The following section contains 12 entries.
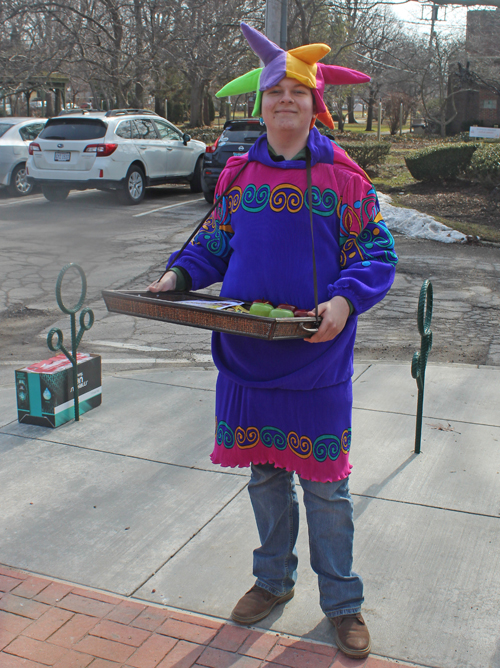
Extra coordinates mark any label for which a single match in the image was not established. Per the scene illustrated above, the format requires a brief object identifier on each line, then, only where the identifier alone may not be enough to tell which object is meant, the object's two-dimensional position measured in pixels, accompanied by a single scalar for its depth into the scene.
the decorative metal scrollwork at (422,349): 3.77
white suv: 13.43
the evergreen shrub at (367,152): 19.48
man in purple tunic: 2.24
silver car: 14.81
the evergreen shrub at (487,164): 14.07
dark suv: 13.55
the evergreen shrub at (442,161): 16.50
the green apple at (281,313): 2.15
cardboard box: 4.20
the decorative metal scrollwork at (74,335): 4.20
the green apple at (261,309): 2.18
